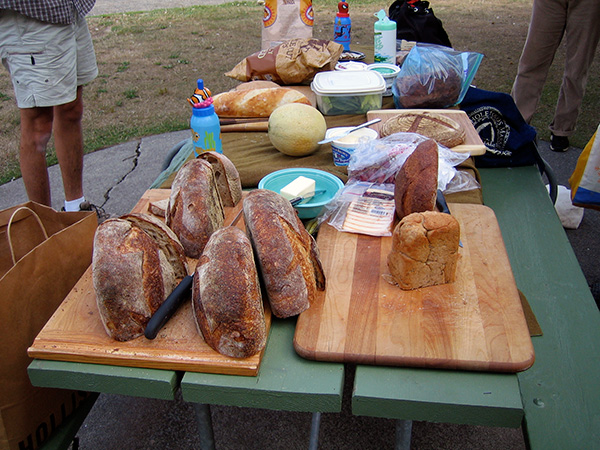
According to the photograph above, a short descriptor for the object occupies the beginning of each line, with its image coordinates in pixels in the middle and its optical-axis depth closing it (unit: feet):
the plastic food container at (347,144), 7.11
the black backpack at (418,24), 13.24
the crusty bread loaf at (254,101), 8.82
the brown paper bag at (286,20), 12.01
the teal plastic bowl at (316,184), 5.77
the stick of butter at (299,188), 5.63
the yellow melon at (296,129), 7.41
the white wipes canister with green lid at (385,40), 10.19
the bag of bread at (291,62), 10.10
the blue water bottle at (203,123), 6.52
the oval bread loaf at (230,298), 3.76
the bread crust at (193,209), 4.98
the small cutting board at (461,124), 7.34
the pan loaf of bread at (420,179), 5.33
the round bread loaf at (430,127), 7.31
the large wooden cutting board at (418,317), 3.95
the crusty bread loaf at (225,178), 5.71
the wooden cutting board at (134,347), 3.92
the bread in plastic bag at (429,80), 8.73
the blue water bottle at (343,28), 11.88
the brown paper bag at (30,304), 4.51
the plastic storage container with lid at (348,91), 8.79
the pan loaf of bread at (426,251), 4.51
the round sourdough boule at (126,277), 3.94
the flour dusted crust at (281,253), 4.11
